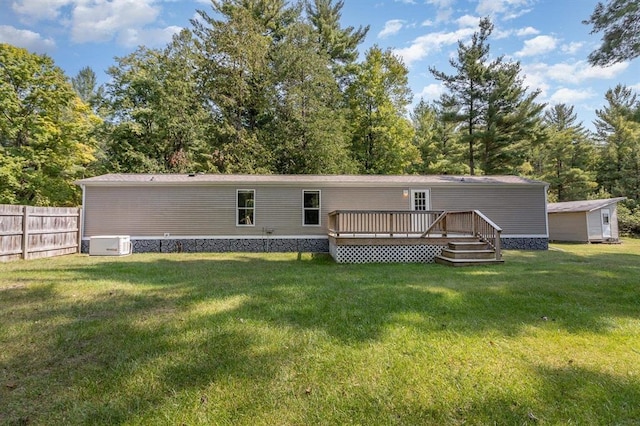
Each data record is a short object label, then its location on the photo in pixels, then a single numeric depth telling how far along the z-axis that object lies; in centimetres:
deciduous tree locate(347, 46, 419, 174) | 2166
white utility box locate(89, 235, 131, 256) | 1019
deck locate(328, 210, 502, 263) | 906
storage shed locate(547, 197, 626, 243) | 1652
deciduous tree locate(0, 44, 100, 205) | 1443
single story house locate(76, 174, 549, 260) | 1159
